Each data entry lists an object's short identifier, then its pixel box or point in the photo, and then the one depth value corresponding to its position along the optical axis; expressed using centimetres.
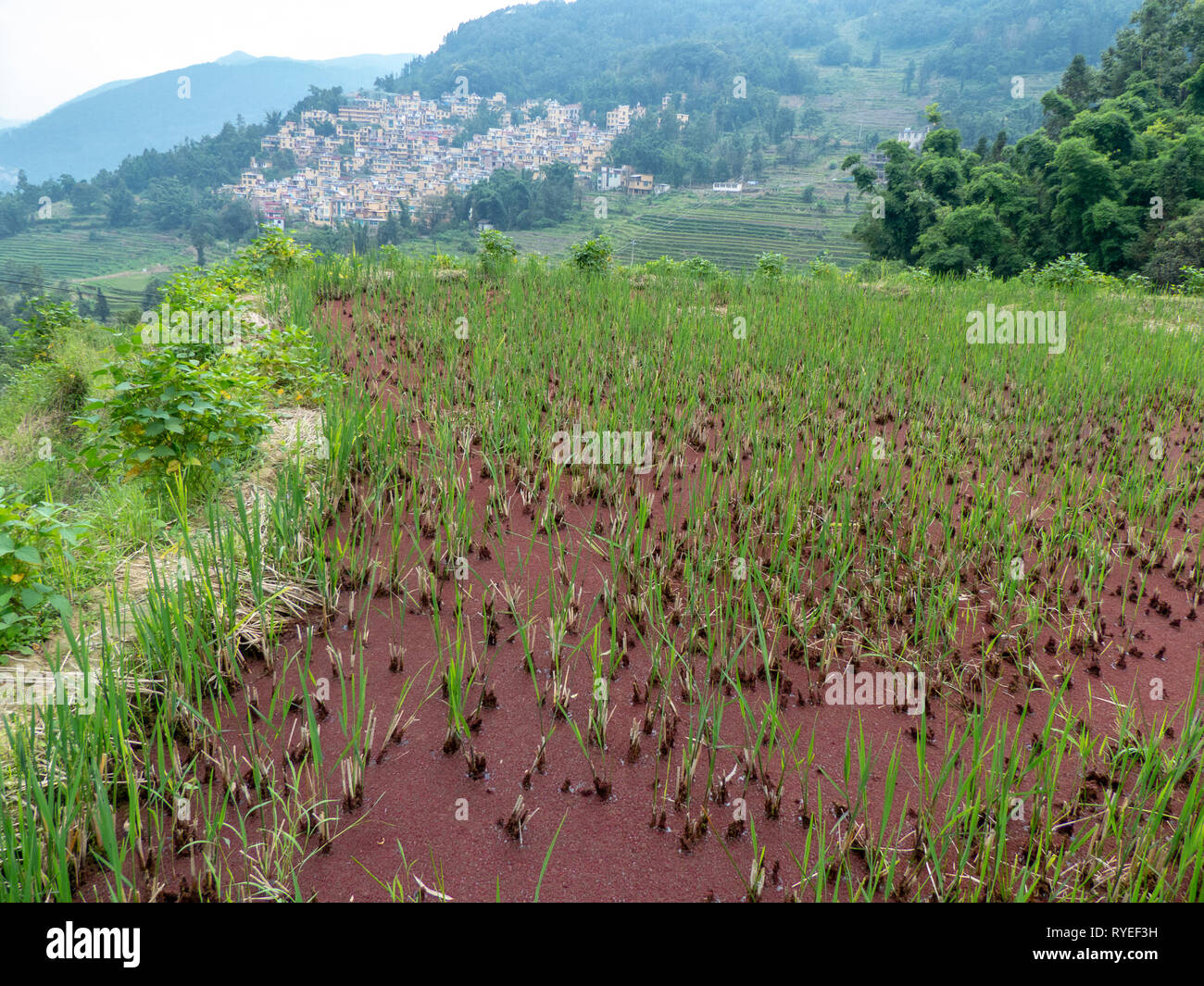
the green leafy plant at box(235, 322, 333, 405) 501
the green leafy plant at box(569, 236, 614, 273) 1053
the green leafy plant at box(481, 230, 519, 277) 998
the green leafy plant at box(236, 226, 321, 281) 895
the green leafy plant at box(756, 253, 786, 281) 1090
